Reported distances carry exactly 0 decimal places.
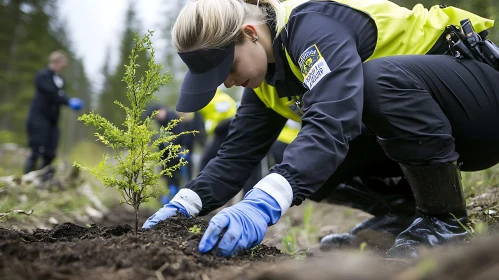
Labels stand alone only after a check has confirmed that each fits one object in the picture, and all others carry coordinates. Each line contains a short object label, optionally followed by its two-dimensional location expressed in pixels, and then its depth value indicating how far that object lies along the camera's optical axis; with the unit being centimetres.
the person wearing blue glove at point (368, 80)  179
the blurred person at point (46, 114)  724
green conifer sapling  185
